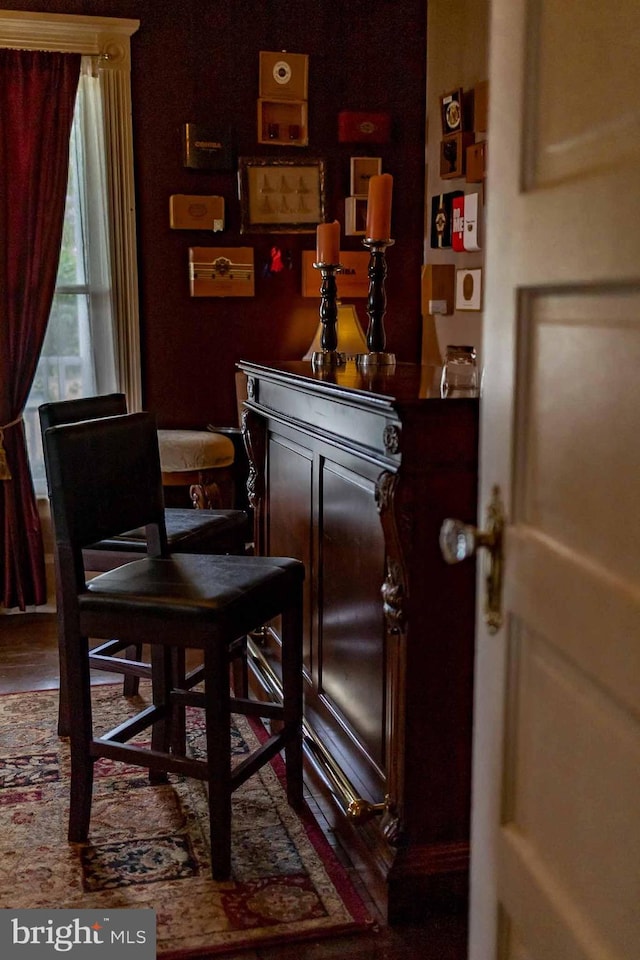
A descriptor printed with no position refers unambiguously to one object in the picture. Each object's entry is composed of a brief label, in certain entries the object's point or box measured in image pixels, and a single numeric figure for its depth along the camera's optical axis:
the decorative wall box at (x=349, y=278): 4.62
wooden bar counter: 1.83
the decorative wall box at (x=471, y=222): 4.20
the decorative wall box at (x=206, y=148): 4.32
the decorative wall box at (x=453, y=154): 4.28
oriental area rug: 1.96
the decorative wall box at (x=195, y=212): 4.35
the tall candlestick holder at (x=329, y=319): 2.72
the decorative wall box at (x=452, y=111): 4.27
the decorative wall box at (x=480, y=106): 4.09
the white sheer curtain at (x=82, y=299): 4.23
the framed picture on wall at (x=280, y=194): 4.45
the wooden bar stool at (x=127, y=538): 2.72
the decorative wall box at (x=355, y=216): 4.56
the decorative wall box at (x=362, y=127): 4.50
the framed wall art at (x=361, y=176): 4.56
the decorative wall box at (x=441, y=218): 4.46
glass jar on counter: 1.92
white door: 0.85
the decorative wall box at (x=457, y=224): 4.33
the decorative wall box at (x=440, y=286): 4.56
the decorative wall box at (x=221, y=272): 4.41
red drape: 4.05
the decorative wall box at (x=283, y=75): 4.37
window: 4.12
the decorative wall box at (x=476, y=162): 4.11
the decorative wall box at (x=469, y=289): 4.31
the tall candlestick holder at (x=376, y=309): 2.43
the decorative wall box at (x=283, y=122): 4.41
